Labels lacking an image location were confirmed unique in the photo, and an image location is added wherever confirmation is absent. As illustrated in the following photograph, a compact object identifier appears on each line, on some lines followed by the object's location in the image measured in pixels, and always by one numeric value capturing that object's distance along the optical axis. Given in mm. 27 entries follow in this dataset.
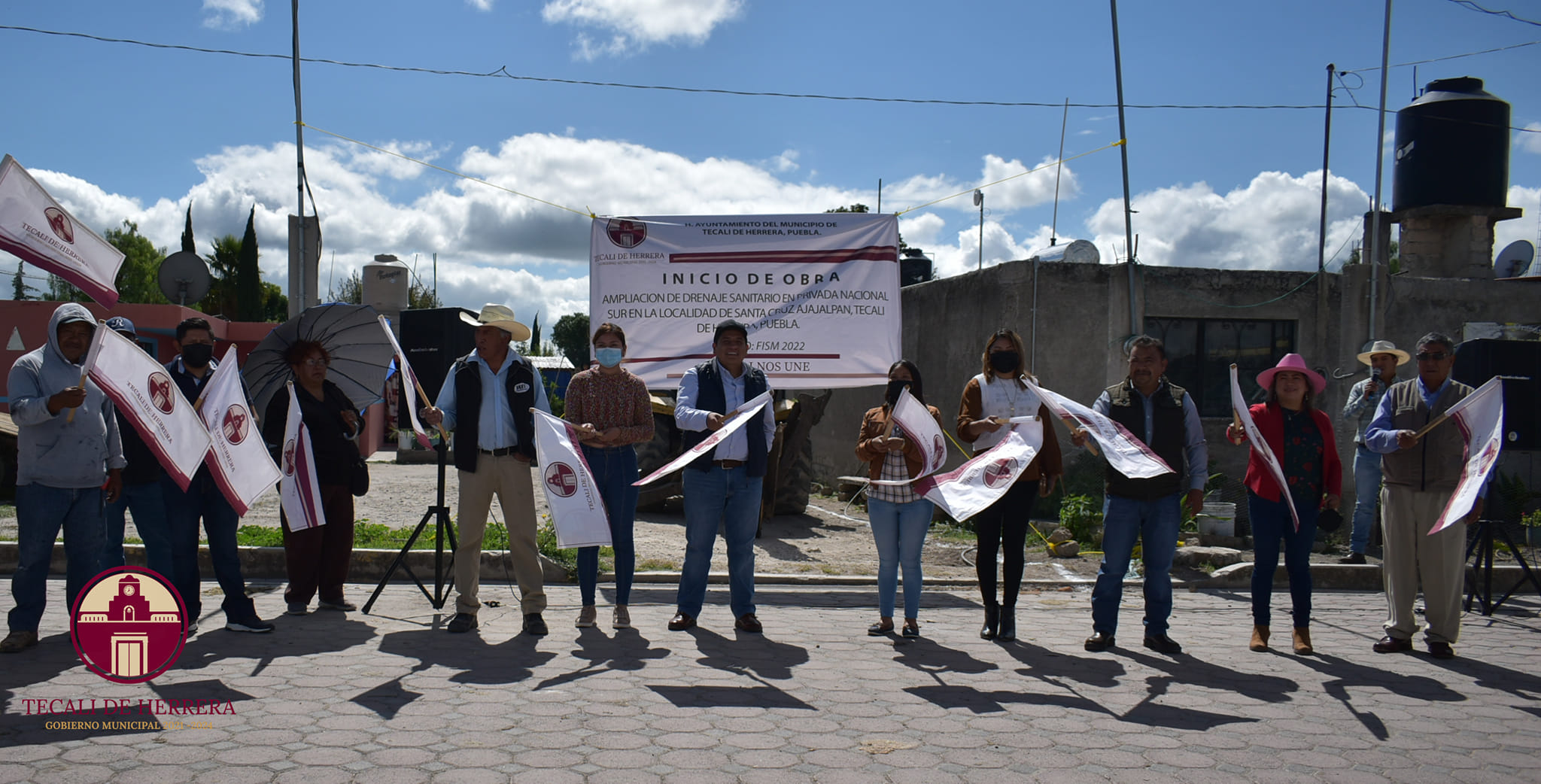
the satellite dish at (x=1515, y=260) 15578
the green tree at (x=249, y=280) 38344
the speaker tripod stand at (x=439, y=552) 6574
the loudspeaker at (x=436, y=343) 9742
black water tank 15648
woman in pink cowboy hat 5984
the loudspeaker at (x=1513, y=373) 8125
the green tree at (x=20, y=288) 42894
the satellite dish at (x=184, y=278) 14961
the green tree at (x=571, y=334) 85375
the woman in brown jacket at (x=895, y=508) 6066
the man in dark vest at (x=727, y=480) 6188
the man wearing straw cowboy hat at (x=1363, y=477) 8477
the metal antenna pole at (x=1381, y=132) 13219
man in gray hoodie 5176
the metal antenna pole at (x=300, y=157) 10570
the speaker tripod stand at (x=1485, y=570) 7230
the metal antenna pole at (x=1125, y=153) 11125
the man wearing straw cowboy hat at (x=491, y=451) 6027
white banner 9594
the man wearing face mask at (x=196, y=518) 5684
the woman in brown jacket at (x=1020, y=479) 6125
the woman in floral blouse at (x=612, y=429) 6262
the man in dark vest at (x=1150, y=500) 5887
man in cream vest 5879
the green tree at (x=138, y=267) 47688
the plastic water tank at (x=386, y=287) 23641
